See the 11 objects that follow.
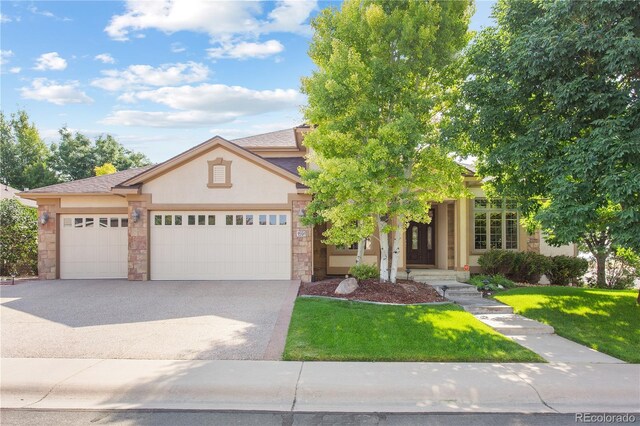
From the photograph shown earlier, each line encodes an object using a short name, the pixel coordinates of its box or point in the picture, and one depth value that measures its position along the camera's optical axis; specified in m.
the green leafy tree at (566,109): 7.17
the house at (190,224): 13.60
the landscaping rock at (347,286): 11.12
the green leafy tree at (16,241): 15.48
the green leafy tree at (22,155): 33.25
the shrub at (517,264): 14.57
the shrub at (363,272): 12.18
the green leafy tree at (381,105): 10.33
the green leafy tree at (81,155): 36.66
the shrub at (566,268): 14.78
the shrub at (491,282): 12.83
